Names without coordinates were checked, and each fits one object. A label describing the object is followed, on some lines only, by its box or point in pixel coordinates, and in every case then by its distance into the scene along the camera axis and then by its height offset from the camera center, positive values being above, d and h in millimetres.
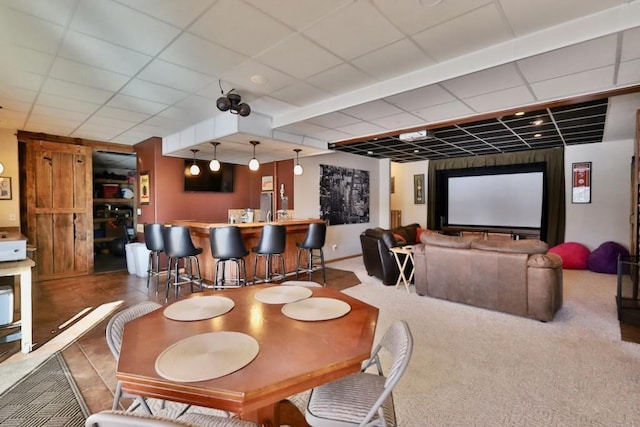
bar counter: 4613 -586
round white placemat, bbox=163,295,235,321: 1610 -598
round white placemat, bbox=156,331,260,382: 1072 -601
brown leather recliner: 4941 -864
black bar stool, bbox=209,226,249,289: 4012 -534
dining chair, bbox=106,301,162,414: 1470 -660
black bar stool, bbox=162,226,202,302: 4078 -555
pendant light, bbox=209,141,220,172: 5096 +676
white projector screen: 7375 +125
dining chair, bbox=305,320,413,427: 1214 -908
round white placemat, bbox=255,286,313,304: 1867 -592
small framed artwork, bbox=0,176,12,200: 4719 +239
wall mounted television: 6207 +544
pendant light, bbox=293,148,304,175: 5594 +652
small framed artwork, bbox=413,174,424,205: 9095 +466
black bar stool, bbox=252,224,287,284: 4374 -537
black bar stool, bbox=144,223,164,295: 4562 -509
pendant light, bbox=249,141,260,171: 5043 +674
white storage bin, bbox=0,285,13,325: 2903 -989
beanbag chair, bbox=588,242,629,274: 5703 -1008
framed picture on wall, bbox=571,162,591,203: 6469 +489
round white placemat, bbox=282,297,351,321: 1598 -590
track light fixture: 3342 +1144
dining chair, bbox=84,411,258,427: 811 -593
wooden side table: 4637 -921
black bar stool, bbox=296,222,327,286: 4895 -539
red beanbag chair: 6141 -1025
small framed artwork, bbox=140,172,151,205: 5859 +293
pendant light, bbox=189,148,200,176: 5422 +610
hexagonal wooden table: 1003 -606
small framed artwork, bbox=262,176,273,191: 6889 +486
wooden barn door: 5176 -68
